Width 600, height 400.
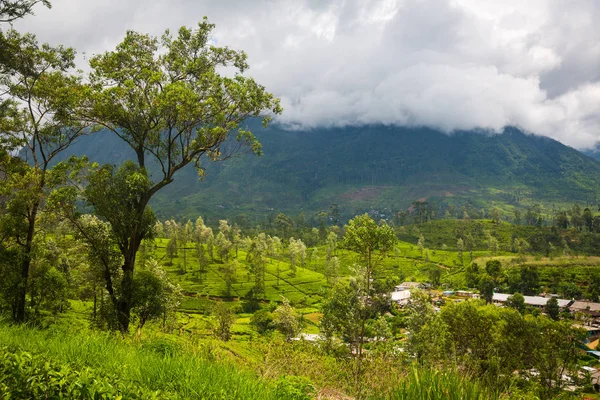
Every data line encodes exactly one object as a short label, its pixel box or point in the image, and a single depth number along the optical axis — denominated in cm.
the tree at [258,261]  8338
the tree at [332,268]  10000
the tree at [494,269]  10512
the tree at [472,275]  10547
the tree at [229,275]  8550
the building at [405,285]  10771
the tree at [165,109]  1570
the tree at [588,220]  15694
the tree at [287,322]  5206
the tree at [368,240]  1881
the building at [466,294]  9381
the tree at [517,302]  7588
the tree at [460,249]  13692
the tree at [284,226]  16302
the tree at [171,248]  10194
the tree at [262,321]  5648
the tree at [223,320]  4665
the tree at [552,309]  7200
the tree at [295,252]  10606
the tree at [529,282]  9906
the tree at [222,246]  10469
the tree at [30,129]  1619
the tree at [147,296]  1705
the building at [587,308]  7869
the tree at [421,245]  14990
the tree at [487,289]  8788
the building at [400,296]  9000
